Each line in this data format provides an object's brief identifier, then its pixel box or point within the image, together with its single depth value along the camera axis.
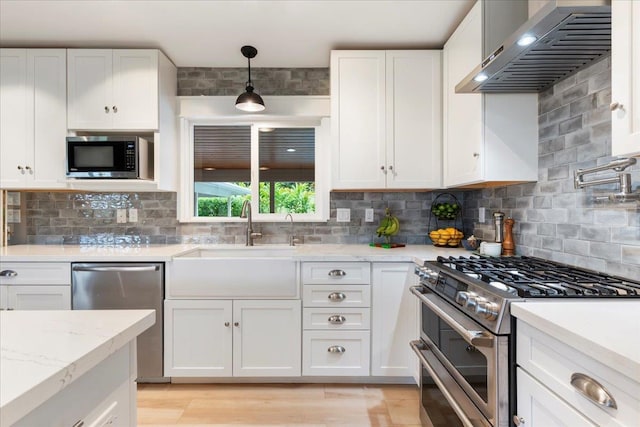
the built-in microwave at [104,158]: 2.47
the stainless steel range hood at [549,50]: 1.12
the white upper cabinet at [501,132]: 1.90
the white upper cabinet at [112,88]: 2.50
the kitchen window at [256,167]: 2.96
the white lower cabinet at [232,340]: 2.26
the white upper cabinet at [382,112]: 2.49
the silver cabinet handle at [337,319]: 2.24
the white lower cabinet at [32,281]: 2.23
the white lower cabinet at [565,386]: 0.69
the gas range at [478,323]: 1.07
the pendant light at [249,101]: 2.39
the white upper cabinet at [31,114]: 2.48
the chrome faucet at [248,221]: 2.81
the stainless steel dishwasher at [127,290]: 2.23
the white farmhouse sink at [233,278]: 2.25
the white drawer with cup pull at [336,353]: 2.25
